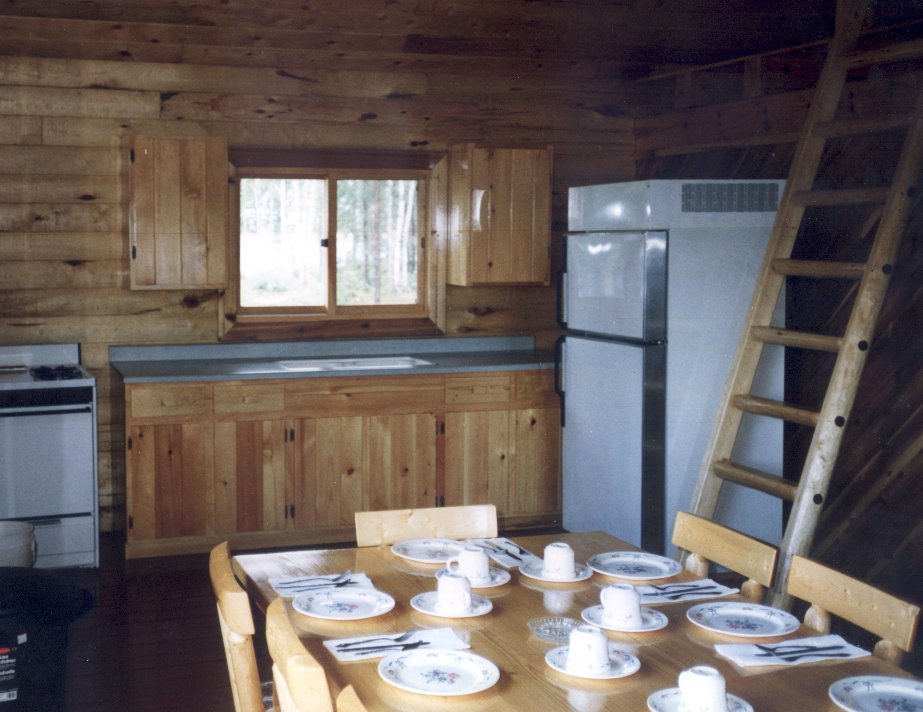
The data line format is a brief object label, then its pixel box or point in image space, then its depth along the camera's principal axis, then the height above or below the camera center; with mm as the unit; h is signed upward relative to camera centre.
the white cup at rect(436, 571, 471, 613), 2348 -637
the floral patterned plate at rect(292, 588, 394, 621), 2320 -665
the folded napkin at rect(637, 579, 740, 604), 2498 -677
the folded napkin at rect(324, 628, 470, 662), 2104 -676
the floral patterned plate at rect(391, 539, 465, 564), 2779 -657
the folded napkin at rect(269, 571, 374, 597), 2502 -663
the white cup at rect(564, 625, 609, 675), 2004 -647
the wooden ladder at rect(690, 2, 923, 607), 3547 -59
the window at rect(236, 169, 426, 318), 5789 +239
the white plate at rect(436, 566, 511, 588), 2537 -661
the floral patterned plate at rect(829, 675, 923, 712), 1895 -689
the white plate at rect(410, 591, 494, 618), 2336 -667
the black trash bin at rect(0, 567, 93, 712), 2953 -915
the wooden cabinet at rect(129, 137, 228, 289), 5277 +361
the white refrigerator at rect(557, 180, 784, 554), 4621 -186
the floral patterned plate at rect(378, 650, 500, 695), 1940 -681
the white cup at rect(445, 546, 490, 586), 2553 -628
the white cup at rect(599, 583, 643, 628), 2275 -641
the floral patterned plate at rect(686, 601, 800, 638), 2273 -680
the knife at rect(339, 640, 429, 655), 2113 -676
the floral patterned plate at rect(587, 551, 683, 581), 2674 -667
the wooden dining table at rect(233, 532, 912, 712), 1913 -687
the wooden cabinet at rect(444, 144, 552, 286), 5754 +395
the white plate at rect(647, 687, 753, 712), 1862 -687
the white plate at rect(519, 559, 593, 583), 2627 -663
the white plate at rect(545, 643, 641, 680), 2008 -681
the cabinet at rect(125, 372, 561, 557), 5051 -777
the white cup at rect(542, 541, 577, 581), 2613 -635
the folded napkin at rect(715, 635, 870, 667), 2109 -687
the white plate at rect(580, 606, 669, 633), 2270 -676
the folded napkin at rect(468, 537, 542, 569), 2754 -660
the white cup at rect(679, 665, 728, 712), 1782 -635
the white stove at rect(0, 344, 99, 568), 4762 -744
